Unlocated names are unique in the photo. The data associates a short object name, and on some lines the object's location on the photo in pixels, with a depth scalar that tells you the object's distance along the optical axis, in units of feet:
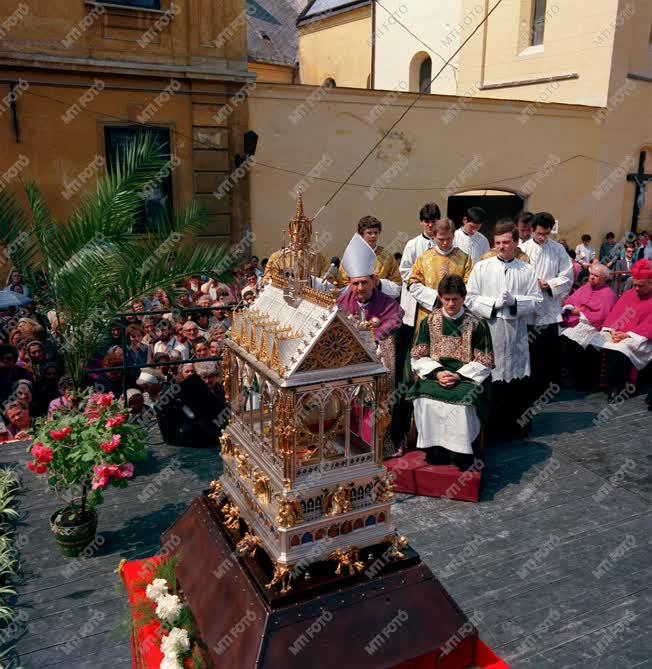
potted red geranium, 13.88
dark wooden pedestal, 9.09
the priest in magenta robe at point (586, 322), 26.02
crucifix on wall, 60.54
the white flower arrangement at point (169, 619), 9.71
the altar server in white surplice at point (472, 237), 25.25
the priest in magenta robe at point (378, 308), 15.93
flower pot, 14.11
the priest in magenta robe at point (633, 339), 24.44
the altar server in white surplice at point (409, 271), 23.47
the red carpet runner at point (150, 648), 9.84
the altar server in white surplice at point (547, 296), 23.16
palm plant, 16.35
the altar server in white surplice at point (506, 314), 21.02
